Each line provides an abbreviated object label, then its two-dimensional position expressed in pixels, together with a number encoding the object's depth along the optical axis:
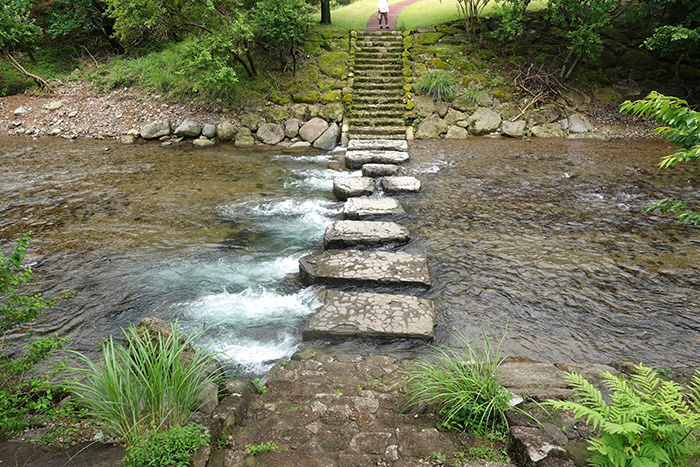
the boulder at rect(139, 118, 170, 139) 12.42
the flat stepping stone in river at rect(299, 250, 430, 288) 5.00
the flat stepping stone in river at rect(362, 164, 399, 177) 8.95
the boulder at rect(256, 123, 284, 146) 12.23
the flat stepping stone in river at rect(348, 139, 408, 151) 10.57
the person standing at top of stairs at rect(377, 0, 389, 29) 15.42
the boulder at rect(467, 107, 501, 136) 12.27
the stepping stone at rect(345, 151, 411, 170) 9.73
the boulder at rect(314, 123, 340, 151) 11.84
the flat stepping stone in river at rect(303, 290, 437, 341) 4.11
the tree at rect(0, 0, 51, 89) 14.14
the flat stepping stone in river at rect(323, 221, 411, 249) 5.92
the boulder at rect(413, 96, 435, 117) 12.63
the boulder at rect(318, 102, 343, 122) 12.45
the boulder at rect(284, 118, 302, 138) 12.36
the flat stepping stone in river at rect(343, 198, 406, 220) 6.80
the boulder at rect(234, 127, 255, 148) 12.08
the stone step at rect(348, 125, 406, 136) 12.01
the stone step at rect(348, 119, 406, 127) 12.27
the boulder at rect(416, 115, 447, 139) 12.16
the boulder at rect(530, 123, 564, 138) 12.02
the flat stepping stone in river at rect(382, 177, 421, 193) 7.95
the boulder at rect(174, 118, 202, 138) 12.30
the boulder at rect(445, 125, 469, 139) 12.20
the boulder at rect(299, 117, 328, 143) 12.17
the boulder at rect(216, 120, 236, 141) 12.25
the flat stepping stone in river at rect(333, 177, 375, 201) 7.89
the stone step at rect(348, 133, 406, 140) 11.85
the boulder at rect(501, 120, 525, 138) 12.07
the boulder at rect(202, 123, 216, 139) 12.30
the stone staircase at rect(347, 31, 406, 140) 12.07
